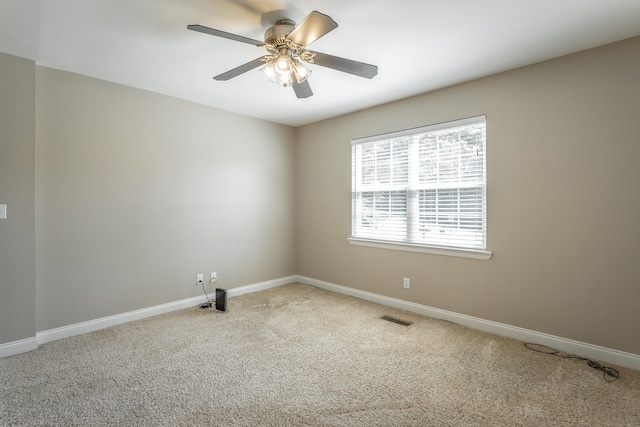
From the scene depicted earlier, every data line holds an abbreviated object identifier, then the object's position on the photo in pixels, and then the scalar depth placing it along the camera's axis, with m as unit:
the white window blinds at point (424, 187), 3.10
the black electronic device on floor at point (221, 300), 3.55
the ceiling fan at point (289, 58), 1.94
